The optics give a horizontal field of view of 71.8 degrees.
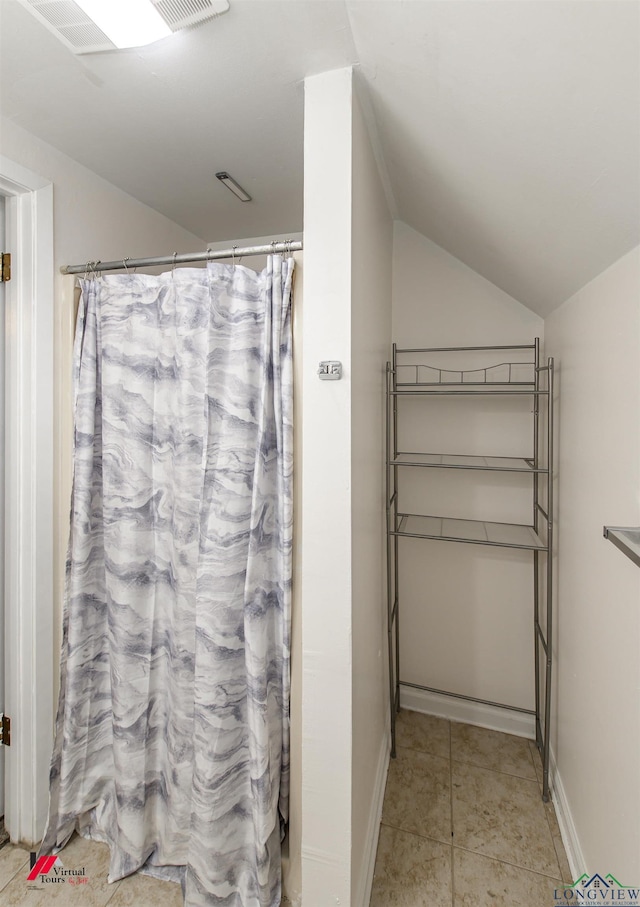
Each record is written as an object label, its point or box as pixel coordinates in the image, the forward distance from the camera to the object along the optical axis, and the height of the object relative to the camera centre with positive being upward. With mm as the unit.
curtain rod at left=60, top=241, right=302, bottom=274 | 1277 +605
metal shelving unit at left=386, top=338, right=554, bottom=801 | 1871 -69
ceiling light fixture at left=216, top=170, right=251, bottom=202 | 1741 +1078
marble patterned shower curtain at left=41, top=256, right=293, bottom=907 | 1278 -429
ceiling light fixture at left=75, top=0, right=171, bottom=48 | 976 +980
